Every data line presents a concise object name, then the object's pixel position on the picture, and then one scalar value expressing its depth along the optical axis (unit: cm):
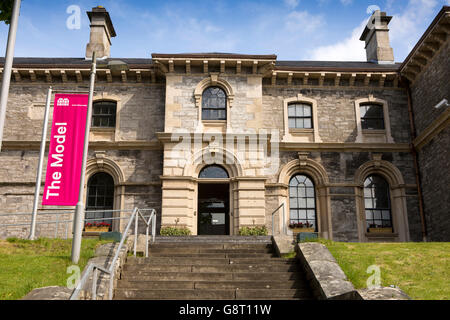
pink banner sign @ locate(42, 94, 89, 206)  1377
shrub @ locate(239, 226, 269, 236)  1622
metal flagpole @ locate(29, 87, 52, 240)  1297
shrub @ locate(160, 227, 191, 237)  1608
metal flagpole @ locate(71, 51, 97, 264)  932
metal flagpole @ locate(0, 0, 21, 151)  756
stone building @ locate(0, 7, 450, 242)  1712
